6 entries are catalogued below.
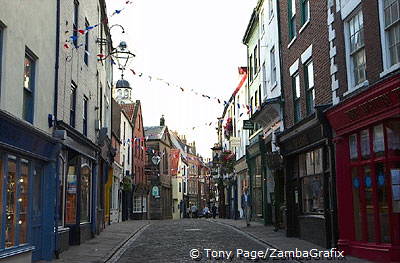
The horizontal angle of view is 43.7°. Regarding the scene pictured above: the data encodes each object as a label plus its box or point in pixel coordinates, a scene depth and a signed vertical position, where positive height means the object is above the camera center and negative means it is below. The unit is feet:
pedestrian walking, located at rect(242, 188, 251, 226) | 82.03 -0.68
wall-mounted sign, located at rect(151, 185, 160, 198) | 181.16 +3.02
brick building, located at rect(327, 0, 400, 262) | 35.68 +5.63
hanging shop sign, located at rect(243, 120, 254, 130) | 90.27 +13.15
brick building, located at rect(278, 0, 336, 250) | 48.57 +7.70
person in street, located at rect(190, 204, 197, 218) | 210.79 -5.04
